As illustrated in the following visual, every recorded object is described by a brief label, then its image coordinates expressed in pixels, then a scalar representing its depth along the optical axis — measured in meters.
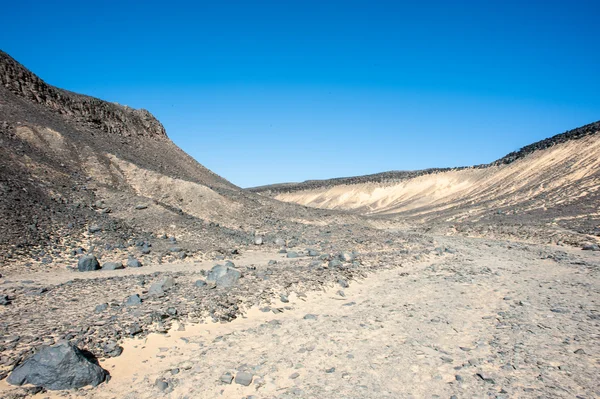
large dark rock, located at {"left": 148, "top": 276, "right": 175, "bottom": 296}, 9.35
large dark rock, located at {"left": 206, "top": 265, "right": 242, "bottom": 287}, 10.29
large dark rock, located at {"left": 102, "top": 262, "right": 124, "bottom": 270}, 12.86
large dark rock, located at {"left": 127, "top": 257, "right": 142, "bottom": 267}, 13.49
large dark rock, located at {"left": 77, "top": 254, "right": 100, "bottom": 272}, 12.34
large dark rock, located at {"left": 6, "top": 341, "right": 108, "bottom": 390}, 5.33
